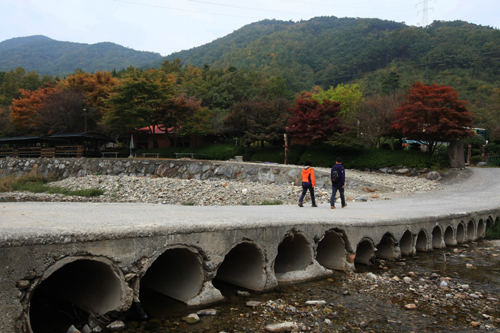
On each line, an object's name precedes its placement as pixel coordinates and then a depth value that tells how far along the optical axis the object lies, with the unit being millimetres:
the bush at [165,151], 34125
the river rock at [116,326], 4652
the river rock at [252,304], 5613
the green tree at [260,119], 30719
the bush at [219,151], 32156
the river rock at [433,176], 22281
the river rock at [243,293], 6143
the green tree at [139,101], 32156
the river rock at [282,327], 4715
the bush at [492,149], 37625
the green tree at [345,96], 38853
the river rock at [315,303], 5715
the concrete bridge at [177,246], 3939
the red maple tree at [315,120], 27156
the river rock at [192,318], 5023
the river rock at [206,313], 5270
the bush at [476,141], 39281
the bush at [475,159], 36625
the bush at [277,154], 29366
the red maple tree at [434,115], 22891
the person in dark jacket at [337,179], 10816
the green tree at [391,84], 66962
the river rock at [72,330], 4385
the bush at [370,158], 24297
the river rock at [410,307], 5648
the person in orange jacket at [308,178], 10781
